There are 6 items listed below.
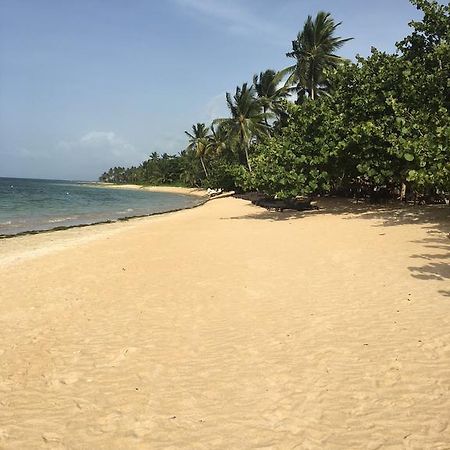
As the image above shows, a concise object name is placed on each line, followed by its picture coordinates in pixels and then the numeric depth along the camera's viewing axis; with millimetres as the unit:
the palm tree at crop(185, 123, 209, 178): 65875
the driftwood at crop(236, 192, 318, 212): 25594
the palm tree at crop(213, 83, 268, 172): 43688
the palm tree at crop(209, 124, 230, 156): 61381
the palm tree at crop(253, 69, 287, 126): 42091
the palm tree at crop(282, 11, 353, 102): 34656
